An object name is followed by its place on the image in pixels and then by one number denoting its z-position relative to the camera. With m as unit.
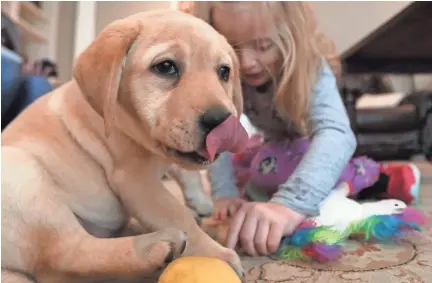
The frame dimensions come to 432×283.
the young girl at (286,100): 0.95
